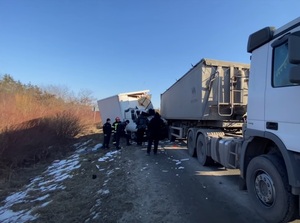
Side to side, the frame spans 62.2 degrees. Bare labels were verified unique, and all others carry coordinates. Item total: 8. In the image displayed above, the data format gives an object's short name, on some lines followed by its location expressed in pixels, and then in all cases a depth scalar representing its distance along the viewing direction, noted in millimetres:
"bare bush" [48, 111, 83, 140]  19703
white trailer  17758
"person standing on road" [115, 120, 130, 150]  13250
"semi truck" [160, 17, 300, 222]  3086
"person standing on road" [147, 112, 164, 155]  10727
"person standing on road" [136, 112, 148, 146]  14344
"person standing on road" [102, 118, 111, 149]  13531
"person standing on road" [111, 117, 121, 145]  13548
